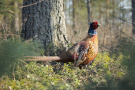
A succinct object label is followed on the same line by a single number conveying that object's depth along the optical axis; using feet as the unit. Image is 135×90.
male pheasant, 24.17
